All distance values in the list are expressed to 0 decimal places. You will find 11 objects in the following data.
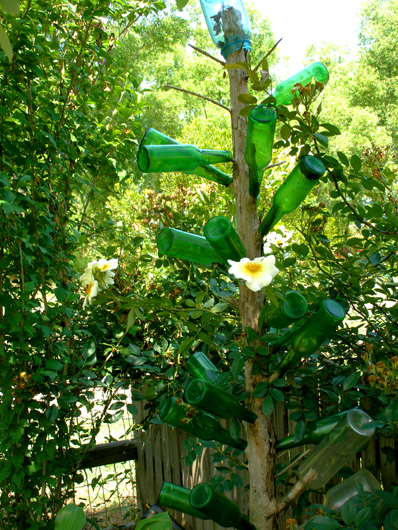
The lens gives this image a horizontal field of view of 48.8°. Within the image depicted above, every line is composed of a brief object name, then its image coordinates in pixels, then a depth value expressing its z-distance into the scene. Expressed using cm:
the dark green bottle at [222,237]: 80
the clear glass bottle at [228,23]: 94
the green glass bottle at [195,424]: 89
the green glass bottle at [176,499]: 89
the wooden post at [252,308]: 91
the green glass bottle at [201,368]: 95
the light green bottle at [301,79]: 96
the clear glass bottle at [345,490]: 84
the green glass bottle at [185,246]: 87
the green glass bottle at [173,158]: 86
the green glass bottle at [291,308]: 80
